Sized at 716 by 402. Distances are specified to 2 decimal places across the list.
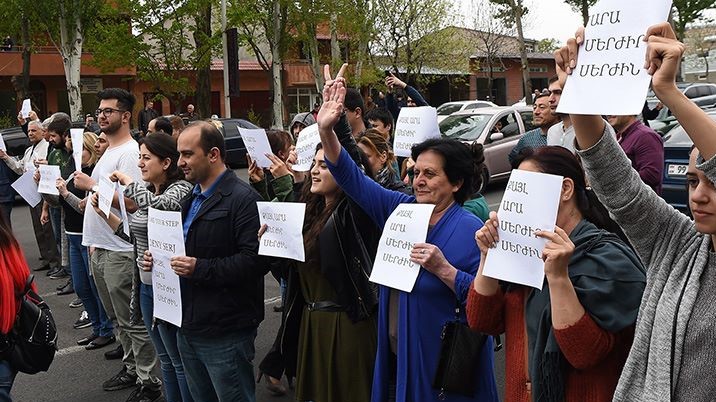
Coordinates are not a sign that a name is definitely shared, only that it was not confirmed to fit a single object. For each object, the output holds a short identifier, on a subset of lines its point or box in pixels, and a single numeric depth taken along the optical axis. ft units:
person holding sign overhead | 5.86
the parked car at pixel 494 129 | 42.45
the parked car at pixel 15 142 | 47.65
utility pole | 67.78
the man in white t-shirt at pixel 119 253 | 15.97
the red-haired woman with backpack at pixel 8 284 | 10.91
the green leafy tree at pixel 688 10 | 114.62
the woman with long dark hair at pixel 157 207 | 13.19
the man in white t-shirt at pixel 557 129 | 16.71
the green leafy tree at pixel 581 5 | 98.06
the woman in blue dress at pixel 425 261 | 9.57
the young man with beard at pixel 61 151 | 23.02
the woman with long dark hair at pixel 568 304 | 6.93
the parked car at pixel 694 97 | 37.68
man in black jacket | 12.00
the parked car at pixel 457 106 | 81.51
